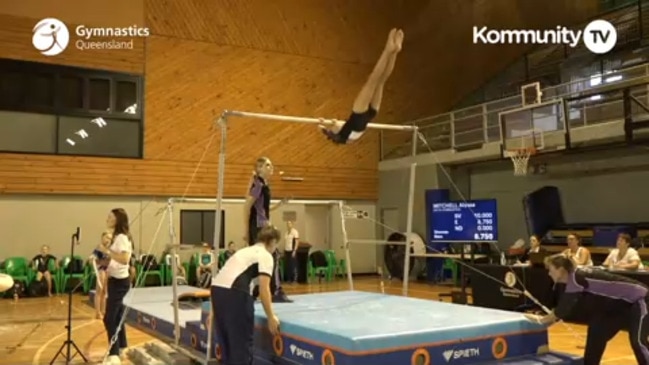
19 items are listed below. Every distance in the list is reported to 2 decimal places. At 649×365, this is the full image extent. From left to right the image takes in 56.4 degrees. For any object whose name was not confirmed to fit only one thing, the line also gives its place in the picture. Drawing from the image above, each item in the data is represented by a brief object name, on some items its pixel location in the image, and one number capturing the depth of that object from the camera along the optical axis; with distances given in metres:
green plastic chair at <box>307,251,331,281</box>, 16.05
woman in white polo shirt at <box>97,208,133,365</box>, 5.78
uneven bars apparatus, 5.35
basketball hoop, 12.40
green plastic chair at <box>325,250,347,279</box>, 16.45
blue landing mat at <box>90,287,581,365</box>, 4.50
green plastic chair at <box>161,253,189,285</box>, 14.20
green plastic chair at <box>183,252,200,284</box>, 14.62
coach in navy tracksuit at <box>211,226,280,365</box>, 4.84
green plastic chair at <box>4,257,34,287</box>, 12.88
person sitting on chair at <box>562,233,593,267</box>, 9.12
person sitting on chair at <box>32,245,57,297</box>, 13.06
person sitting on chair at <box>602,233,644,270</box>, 8.51
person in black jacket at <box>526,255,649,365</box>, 5.00
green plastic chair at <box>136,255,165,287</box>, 13.93
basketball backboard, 12.13
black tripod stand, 6.19
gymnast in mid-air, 5.09
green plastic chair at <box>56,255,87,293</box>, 13.43
